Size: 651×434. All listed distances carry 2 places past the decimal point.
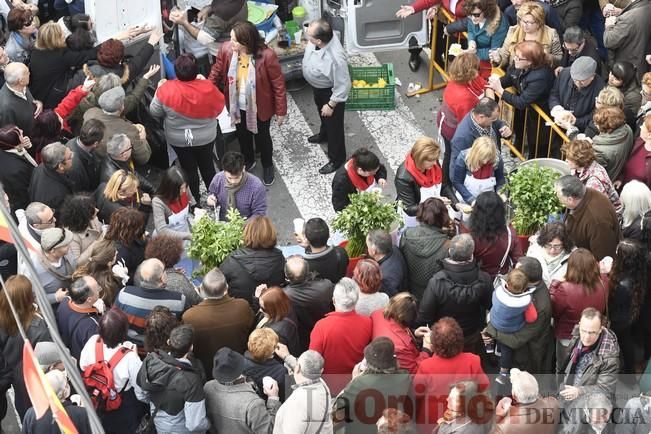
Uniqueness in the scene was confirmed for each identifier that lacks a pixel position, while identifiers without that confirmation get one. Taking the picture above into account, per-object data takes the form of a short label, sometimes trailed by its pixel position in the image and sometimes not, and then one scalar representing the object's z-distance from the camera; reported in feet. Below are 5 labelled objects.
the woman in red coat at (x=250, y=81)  57.25
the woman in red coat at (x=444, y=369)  39.07
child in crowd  41.73
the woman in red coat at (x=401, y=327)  41.16
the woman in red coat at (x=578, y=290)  42.37
